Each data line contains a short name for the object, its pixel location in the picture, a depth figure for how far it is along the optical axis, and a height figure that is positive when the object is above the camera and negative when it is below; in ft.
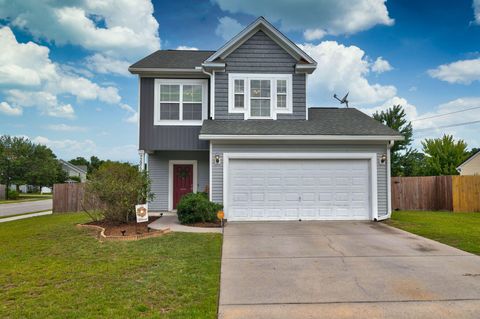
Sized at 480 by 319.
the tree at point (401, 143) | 118.42 +14.21
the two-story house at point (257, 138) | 36.83 +4.92
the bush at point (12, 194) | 119.44 -6.64
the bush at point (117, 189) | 32.91 -1.27
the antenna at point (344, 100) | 53.79 +13.77
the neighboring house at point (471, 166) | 102.53 +4.35
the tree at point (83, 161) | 285.27 +15.82
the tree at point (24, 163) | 132.77 +6.09
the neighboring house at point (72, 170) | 209.56 +5.01
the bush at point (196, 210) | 34.06 -3.59
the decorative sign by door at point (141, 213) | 29.60 -3.42
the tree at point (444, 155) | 108.68 +8.60
